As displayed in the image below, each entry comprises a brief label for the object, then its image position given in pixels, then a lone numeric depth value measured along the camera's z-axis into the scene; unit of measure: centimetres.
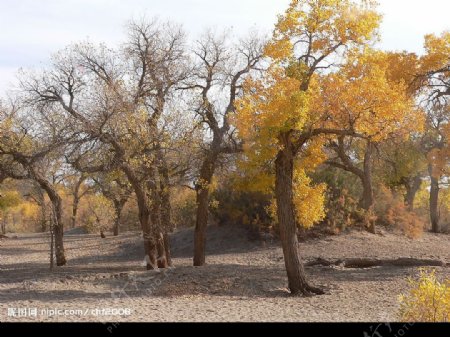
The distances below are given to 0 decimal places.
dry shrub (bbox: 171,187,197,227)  2355
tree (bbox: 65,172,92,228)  3853
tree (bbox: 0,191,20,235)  3453
